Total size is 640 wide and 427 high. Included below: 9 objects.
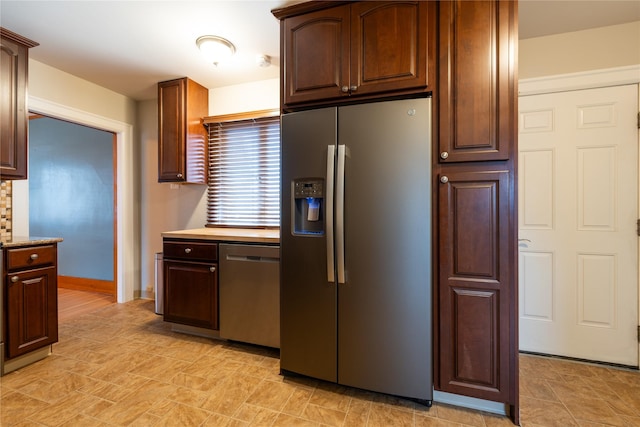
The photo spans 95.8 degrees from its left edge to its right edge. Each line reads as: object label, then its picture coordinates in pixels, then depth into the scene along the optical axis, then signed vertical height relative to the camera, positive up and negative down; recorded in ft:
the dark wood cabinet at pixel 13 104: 7.02 +2.73
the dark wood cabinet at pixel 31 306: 6.54 -2.21
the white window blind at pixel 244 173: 9.84 +1.40
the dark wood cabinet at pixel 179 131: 9.98 +2.86
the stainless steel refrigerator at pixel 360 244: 5.31 -0.63
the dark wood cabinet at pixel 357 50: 5.38 +3.22
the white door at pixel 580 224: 6.89 -0.30
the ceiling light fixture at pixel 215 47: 7.56 +4.46
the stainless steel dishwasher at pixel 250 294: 7.35 -2.12
